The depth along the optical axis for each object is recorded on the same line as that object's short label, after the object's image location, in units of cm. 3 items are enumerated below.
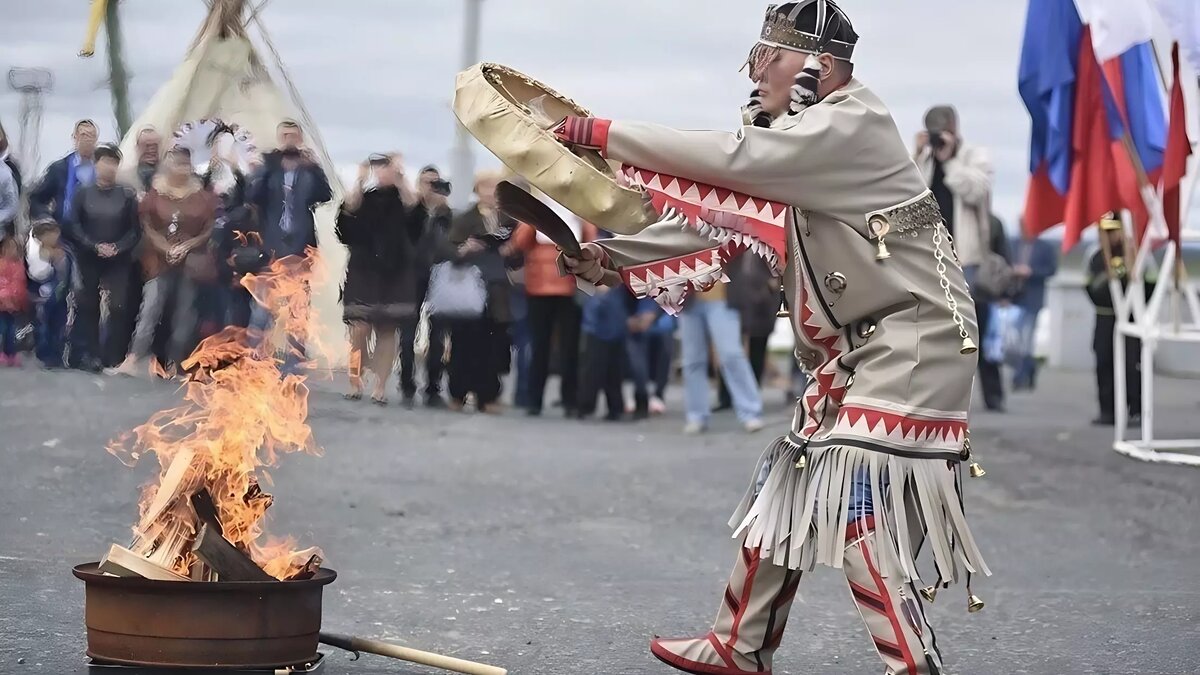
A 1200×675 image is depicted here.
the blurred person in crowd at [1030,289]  1692
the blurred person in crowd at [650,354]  1334
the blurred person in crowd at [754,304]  1253
